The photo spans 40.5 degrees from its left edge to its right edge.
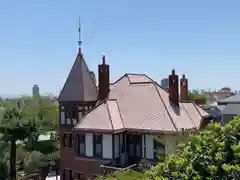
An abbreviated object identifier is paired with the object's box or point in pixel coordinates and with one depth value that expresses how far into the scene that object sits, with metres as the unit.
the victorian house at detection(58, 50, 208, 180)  17.83
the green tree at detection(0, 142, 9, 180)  23.09
